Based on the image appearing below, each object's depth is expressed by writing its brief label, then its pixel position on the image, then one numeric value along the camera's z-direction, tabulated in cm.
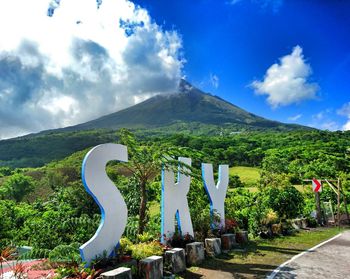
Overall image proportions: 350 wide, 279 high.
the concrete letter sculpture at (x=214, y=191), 952
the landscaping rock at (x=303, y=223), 1413
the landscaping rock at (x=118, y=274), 490
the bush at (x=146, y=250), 627
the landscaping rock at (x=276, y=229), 1188
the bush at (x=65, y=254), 563
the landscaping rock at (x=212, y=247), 821
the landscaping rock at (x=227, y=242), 898
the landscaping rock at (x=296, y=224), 1374
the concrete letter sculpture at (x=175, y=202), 770
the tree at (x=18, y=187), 3219
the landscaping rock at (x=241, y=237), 994
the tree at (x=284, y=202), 1450
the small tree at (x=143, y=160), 766
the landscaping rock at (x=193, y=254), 737
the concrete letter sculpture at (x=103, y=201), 575
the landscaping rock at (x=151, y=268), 571
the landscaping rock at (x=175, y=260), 664
